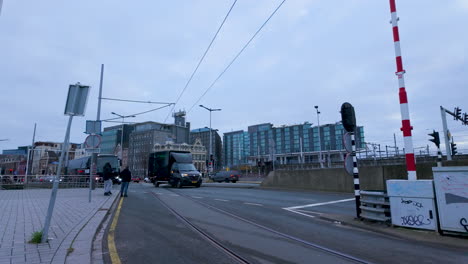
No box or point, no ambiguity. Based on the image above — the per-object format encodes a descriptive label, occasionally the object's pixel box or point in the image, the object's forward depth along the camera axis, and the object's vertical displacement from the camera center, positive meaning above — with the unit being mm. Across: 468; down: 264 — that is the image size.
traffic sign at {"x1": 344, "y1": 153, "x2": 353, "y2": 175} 8039 +248
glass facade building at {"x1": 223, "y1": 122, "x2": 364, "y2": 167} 132375 +17062
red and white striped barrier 7598 +1520
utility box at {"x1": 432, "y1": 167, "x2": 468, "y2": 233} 5820 -502
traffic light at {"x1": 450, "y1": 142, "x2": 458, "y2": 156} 21275 +1592
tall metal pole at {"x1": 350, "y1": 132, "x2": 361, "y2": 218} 7911 -553
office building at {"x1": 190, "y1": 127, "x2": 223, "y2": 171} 148625 +19135
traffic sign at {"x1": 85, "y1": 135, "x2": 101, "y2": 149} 13273 +1491
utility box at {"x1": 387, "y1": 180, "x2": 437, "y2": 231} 6348 -702
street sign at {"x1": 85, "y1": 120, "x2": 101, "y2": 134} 14078 +2254
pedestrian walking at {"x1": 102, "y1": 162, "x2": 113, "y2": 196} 16094 -206
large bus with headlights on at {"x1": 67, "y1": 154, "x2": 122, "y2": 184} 34250 +1198
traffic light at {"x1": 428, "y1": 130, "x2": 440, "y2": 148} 18453 +2076
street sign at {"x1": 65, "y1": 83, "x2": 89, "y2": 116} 6086 +1550
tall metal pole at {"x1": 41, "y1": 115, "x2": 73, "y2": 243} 5368 -283
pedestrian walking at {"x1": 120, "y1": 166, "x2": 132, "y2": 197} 15384 -257
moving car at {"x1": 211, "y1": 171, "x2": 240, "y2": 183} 41219 -384
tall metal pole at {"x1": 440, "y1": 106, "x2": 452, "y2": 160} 16997 +1932
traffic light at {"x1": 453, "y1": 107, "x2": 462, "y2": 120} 23219 +4658
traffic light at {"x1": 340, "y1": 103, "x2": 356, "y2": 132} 8273 +1512
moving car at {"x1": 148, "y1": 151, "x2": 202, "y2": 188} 23859 +374
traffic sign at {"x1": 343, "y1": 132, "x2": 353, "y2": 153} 8164 +805
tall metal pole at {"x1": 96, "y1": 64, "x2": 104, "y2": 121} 19177 +5156
